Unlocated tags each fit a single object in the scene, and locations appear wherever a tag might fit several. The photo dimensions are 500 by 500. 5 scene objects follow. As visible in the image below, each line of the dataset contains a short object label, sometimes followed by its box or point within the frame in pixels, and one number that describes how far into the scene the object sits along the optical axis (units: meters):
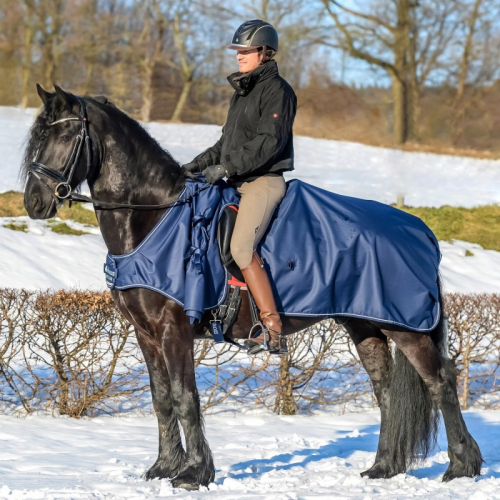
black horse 8.58
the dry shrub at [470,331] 15.05
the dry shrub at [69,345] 13.23
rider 8.68
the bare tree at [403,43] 45.53
